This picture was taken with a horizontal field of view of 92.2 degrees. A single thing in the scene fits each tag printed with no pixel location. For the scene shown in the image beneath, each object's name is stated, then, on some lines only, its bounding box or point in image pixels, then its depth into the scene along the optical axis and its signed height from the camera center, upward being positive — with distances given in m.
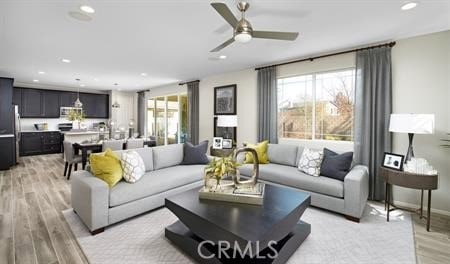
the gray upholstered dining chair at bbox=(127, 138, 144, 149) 5.06 -0.43
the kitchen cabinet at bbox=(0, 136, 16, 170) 5.46 -0.70
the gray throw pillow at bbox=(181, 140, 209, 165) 4.13 -0.57
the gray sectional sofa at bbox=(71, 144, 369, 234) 2.52 -0.85
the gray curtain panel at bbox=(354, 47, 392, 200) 3.34 +0.25
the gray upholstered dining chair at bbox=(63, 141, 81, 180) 4.66 -0.66
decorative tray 2.18 -0.72
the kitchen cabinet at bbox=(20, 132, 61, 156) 7.33 -0.63
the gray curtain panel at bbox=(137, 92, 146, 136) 8.77 +0.54
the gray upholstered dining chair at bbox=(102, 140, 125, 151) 4.76 -0.43
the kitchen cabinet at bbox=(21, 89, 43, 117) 7.38 +0.76
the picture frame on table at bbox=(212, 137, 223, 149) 5.21 -0.41
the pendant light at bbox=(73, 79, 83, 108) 6.40 +0.62
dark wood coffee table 1.67 -0.84
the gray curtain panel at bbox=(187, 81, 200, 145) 6.33 +0.42
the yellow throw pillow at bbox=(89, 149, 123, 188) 2.75 -0.56
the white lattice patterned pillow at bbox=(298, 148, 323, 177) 3.36 -0.58
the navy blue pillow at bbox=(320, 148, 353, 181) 3.12 -0.59
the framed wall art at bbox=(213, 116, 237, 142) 5.44 -0.17
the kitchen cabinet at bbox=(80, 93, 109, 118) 8.65 +0.84
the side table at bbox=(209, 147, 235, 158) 4.76 -0.59
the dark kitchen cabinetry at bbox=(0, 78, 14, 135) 5.59 +0.41
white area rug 2.07 -1.26
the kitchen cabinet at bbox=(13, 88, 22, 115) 7.16 +0.93
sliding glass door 7.30 +0.25
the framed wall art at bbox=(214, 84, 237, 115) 5.44 +0.67
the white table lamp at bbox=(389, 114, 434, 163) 2.63 +0.02
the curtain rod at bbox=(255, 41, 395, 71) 3.33 +1.28
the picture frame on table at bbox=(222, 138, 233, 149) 5.09 -0.44
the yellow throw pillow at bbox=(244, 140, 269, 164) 4.12 -0.55
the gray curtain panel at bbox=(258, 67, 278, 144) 4.63 +0.45
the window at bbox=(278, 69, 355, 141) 3.89 +0.39
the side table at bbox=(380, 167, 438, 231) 2.57 -0.67
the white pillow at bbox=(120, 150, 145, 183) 2.94 -0.59
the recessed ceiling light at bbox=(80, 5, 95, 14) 2.35 +1.28
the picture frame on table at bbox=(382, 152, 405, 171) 2.88 -0.48
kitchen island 6.56 -0.34
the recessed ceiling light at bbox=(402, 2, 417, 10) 2.26 +1.28
